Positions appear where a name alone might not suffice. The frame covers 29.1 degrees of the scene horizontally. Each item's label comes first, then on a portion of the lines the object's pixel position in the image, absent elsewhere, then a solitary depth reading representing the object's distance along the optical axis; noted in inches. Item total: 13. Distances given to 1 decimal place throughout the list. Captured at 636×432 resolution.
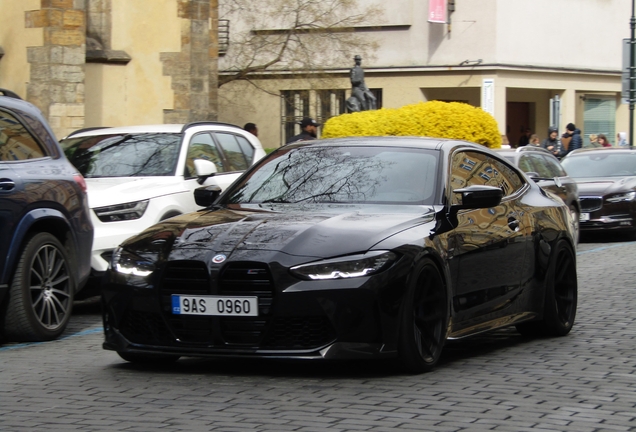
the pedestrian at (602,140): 1442.1
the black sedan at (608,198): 799.7
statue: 1066.1
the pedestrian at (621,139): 1575.7
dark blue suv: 347.3
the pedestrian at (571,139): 1202.0
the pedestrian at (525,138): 1684.2
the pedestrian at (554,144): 1163.9
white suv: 438.9
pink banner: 1606.3
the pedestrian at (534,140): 1306.7
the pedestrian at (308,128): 701.3
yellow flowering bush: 904.3
